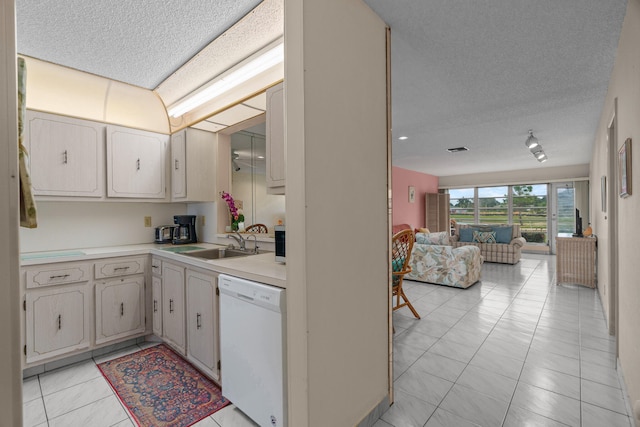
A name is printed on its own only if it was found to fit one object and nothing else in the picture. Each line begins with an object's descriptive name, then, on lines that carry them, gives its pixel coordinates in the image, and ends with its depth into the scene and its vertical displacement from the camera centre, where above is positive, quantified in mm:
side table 4273 -718
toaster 3211 -190
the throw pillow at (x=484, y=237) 6547 -535
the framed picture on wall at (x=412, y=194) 8180 +552
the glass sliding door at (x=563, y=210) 7750 +59
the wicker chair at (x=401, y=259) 3139 -501
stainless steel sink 2637 -348
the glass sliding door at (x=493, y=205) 8773 +239
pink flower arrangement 2855 +100
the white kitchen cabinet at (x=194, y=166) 3049 +527
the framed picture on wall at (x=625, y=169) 1712 +264
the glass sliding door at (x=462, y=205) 9320 +258
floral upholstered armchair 4375 -799
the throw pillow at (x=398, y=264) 3213 -553
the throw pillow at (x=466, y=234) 6844 -492
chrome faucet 2638 -243
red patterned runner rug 1786 -1199
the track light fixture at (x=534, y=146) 4152 +996
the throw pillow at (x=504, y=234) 6441 -468
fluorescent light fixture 2242 +1186
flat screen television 4657 -223
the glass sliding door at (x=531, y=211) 8211 +45
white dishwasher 1453 -718
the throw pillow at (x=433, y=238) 5609 -494
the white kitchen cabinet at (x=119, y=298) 2520 -722
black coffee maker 3219 -158
